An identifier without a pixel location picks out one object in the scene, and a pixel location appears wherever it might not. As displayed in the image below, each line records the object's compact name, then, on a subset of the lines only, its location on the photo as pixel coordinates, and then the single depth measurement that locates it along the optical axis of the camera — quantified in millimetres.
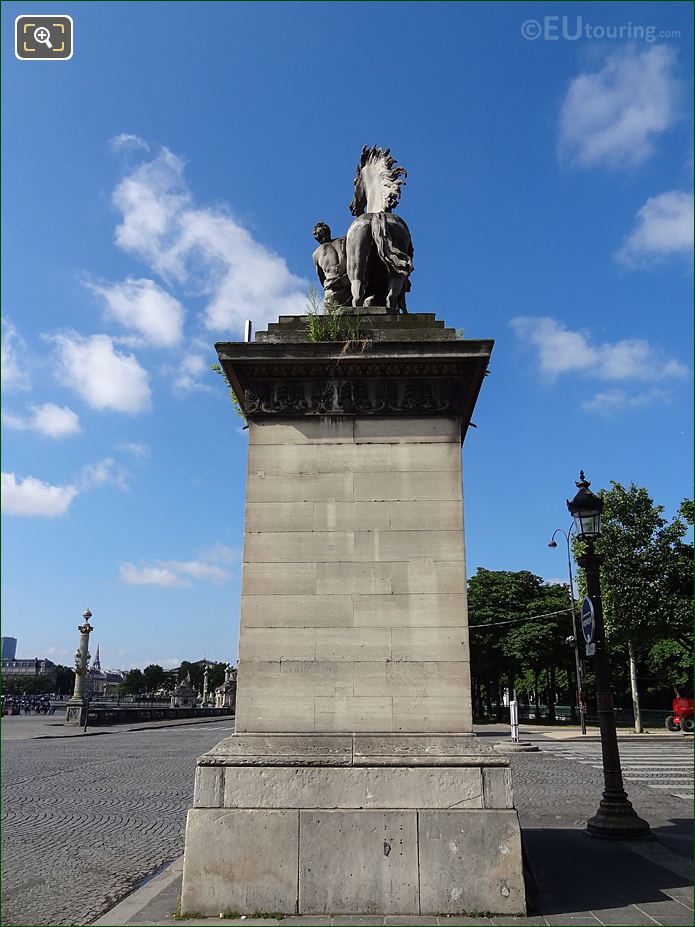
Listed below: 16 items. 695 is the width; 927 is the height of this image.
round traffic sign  10289
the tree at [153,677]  148875
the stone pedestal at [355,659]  6051
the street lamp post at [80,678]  43375
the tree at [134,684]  150125
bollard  29172
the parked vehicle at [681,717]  37906
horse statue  8578
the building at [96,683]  184325
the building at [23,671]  171250
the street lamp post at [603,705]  9461
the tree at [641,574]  35469
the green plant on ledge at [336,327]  7695
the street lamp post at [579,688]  36344
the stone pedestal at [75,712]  42469
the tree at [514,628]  47625
